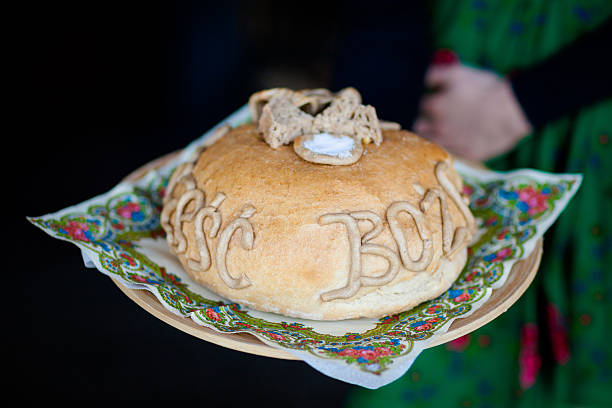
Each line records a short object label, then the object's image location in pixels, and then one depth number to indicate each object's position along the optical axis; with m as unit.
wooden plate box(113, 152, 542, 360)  0.69
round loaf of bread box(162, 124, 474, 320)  0.74
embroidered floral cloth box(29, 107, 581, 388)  0.70
